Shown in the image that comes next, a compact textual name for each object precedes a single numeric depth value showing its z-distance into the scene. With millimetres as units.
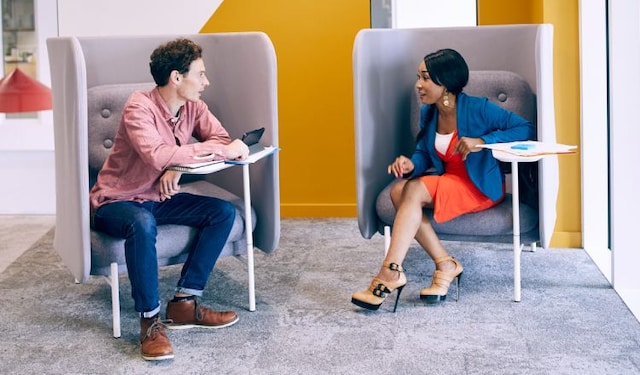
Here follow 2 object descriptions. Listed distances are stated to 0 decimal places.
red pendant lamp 4723
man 3264
